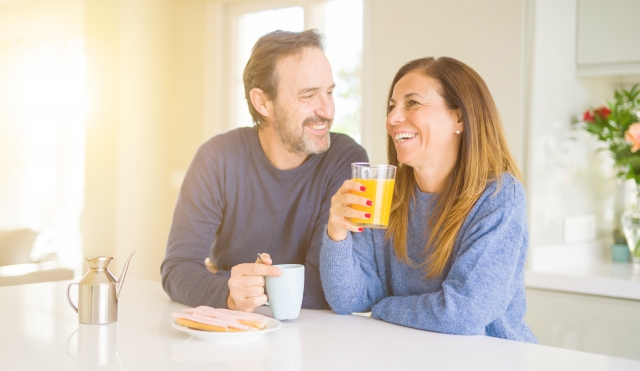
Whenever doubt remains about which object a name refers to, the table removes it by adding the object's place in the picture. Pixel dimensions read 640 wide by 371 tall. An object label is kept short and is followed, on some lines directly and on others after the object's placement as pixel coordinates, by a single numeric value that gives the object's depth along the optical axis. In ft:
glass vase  9.15
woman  4.55
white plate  3.90
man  6.08
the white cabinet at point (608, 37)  9.09
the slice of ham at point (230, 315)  4.07
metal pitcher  4.39
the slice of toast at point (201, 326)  3.95
